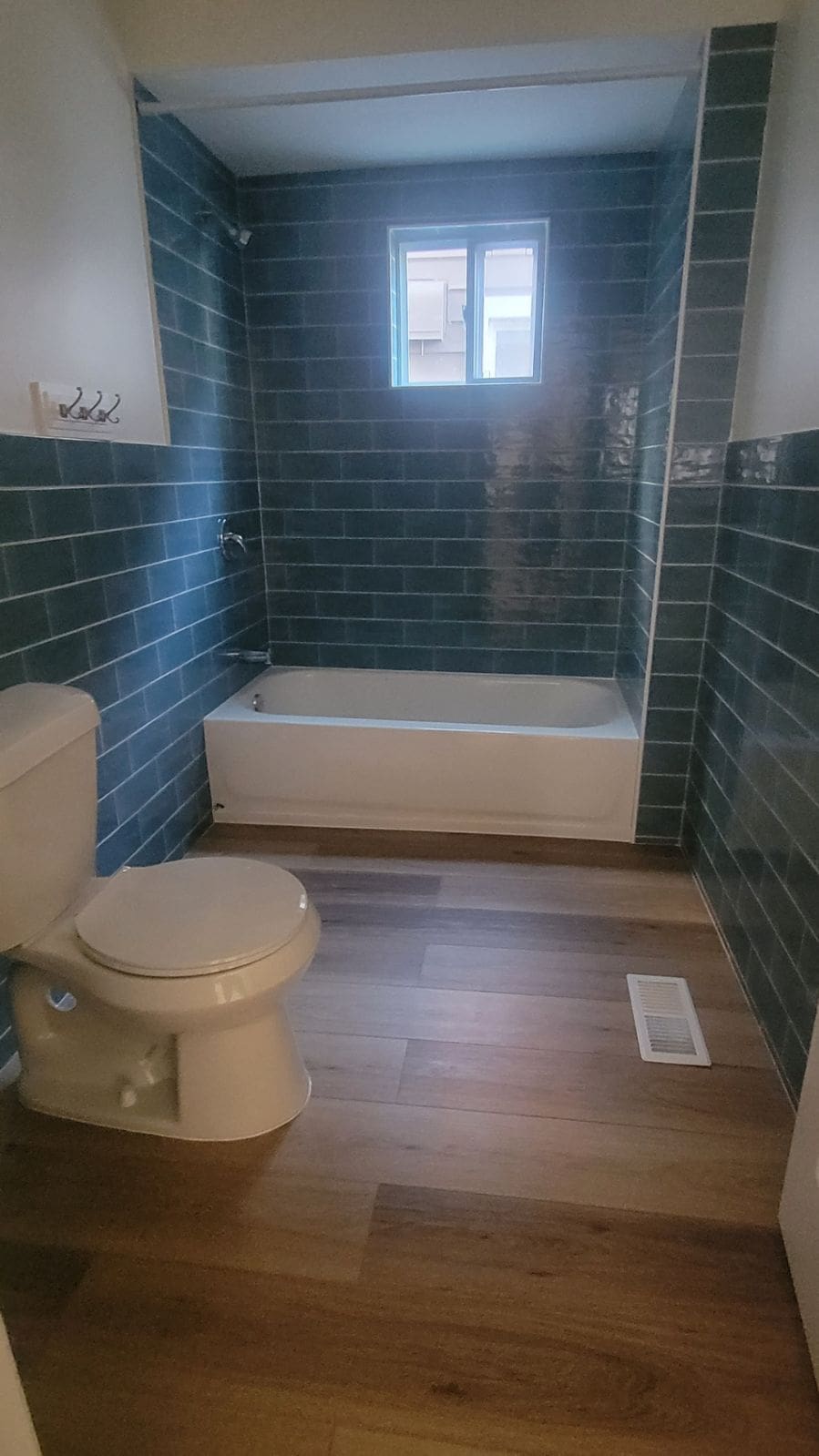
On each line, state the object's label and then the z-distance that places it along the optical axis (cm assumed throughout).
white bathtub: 275
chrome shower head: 276
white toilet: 146
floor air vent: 184
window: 312
